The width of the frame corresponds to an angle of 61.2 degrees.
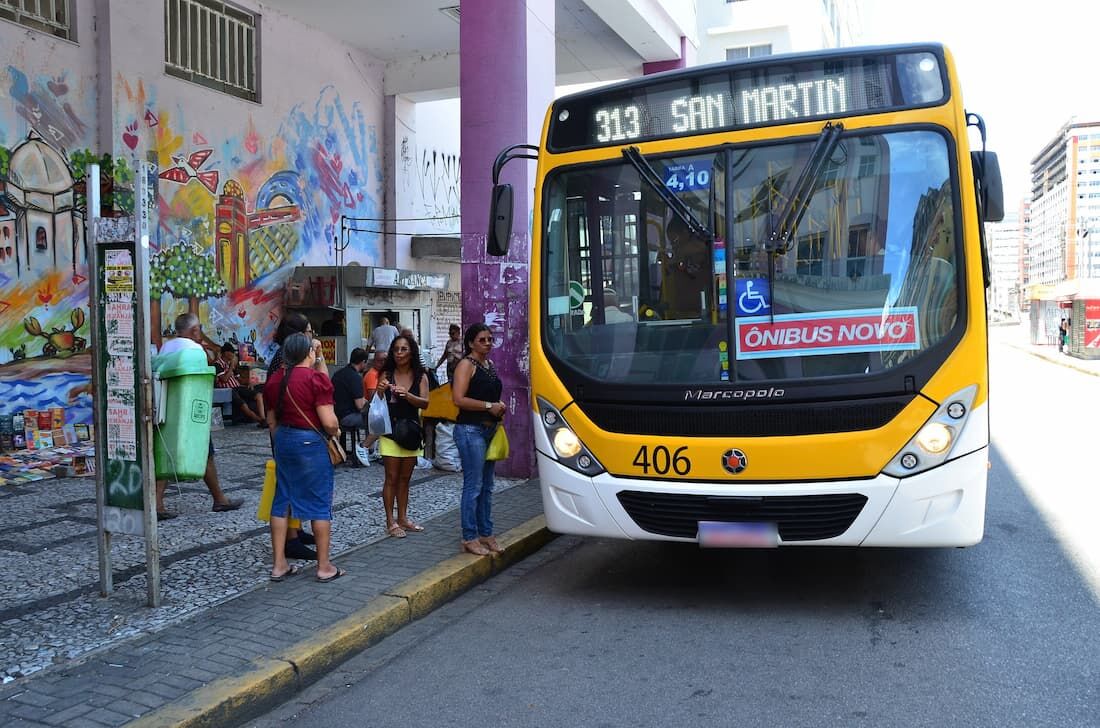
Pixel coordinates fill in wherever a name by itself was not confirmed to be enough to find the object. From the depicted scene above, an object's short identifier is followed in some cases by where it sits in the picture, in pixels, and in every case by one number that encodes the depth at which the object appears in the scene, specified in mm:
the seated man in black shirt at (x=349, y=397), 9859
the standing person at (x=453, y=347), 13347
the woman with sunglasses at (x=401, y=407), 7117
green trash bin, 5574
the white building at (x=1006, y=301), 152500
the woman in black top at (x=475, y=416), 6469
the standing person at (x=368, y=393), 10773
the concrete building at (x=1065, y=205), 99750
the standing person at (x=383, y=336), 14422
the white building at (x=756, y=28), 26125
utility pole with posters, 5105
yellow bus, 5137
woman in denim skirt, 5836
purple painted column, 9898
